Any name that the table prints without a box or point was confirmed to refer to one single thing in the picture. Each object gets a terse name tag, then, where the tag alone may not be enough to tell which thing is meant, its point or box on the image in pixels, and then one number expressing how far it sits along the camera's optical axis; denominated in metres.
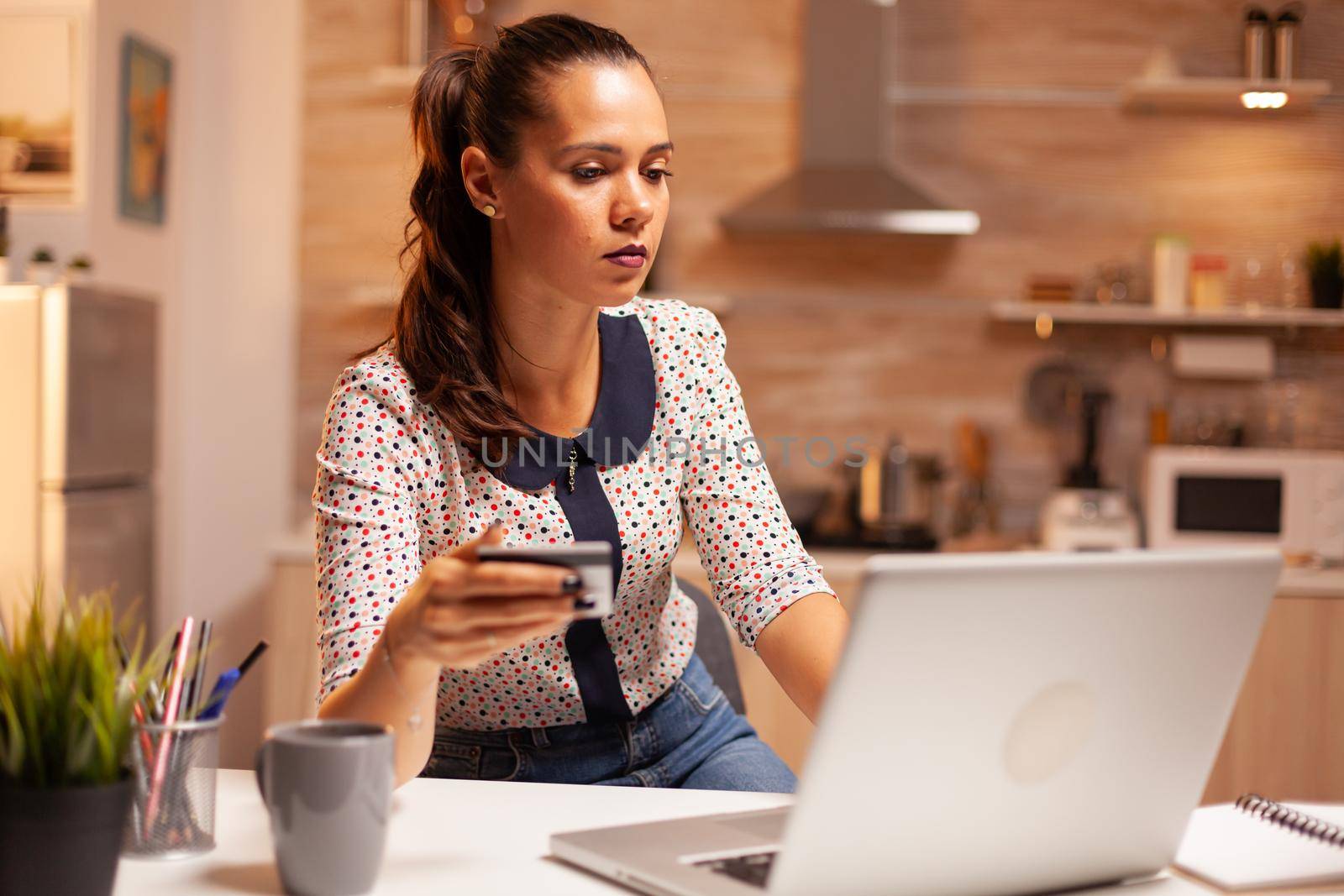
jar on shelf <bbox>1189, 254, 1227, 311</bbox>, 3.34
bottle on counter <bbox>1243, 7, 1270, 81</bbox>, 3.31
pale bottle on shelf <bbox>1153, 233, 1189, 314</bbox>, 3.32
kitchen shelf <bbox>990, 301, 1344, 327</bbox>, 3.29
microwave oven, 3.10
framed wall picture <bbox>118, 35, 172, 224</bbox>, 3.13
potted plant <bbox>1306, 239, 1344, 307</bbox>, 3.33
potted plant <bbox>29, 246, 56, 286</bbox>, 2.77
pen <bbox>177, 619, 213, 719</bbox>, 0.89
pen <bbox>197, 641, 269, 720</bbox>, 0.90
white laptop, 0.68
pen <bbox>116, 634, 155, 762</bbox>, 0.84
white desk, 0.82
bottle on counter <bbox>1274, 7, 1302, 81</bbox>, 3.29
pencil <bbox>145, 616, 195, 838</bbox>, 0.85
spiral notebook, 0.86
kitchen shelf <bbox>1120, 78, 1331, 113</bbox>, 3.26
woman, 1.32
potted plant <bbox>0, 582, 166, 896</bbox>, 0.73
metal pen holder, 0.84
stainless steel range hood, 3.33
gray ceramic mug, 0.77
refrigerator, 2.60
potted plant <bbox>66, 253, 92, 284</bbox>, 2.81
